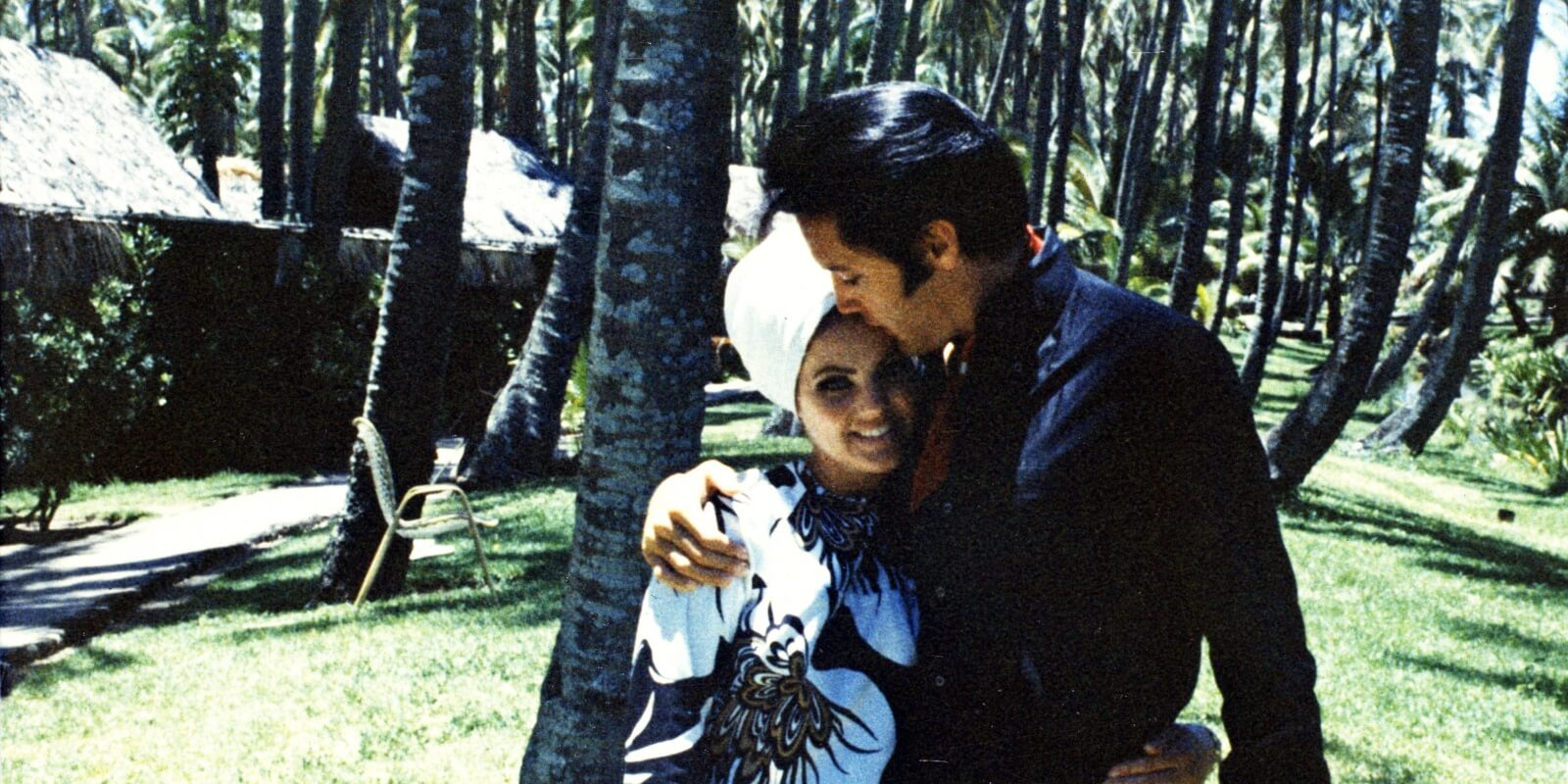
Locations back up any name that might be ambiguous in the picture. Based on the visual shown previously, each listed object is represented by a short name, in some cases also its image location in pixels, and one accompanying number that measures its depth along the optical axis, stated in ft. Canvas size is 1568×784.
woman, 6.42
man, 6.00
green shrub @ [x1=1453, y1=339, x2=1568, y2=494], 64.03
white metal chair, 28.73
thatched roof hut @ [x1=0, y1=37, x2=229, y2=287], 48.42
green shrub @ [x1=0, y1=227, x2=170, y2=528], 46.42
